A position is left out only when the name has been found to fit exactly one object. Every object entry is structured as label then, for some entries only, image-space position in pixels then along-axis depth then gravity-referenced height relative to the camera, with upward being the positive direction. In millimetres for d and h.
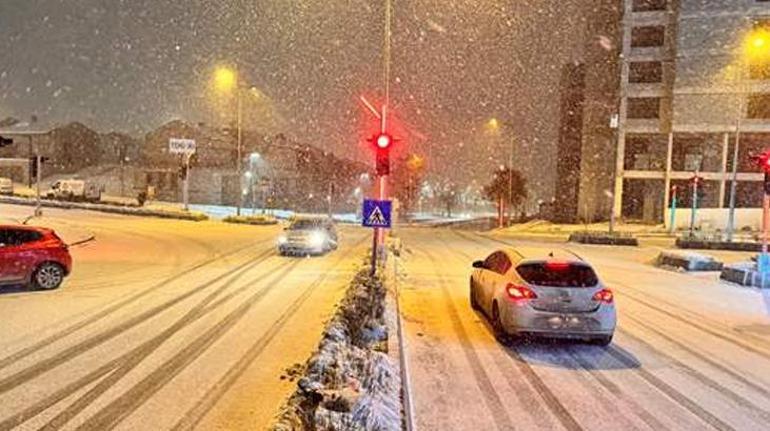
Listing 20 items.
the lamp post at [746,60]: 51938 +11619
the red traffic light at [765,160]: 19391 +1407
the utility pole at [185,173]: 45625 +868
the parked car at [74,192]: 60344 -908
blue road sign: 16031 -453
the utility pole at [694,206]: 40875 +86
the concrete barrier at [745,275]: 20562 -2009
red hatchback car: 15727 -1802
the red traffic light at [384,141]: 16781 +1286
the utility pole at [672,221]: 46991 -1033
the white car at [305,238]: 26438 -1790
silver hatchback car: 10945 -1593
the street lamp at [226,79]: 40531 +6375
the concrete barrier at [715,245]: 34594 -1831
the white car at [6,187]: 60500 -720
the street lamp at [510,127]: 54903 +5764
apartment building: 53375 +8480
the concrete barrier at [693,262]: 24812 -1971
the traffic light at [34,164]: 36447 +841
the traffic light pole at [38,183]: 36325 -159
